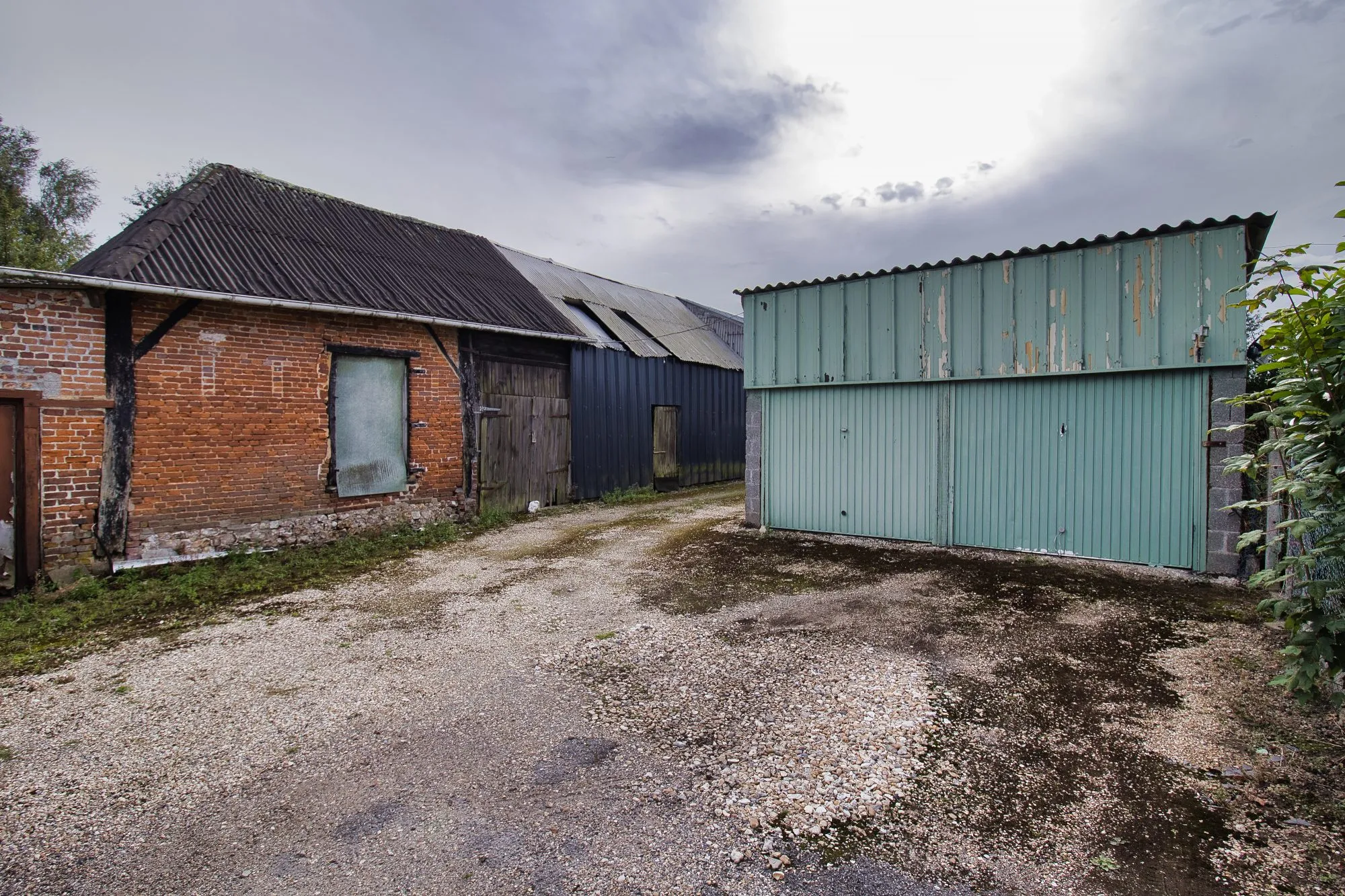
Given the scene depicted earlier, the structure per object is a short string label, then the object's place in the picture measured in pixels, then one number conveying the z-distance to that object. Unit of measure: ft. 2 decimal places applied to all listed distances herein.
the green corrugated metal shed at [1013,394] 21.47
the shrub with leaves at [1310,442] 8.74
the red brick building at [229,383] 21.48
